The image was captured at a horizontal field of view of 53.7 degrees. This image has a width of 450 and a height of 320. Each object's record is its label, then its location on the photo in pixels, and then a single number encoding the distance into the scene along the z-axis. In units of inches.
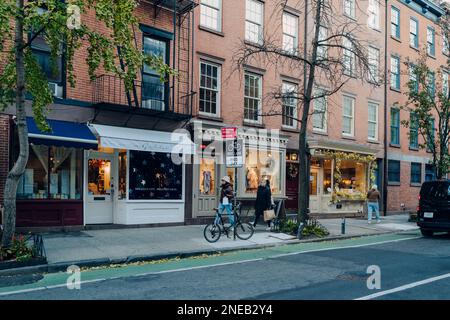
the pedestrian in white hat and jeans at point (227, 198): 521.3
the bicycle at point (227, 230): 499.3
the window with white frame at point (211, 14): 680.4
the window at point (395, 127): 1034.7
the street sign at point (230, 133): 494.6
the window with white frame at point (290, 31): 795.4
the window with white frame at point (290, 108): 792.9
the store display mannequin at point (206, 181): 676.7
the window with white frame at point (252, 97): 736.3
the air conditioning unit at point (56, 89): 528.4
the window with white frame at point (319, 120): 847.7
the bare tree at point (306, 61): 578.3
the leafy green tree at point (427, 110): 810.8
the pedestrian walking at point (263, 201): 626.5
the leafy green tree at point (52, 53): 352.5
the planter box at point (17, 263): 338.6
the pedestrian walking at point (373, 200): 769.6
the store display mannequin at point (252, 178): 730.8
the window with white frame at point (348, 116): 912.9
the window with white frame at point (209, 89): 677.3
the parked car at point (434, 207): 575.8
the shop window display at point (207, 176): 674.2
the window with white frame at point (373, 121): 979.3
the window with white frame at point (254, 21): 741.3
